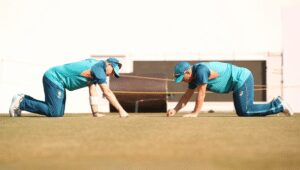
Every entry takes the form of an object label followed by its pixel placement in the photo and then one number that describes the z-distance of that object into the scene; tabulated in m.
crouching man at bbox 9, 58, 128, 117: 10.37
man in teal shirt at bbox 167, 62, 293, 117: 10.06
